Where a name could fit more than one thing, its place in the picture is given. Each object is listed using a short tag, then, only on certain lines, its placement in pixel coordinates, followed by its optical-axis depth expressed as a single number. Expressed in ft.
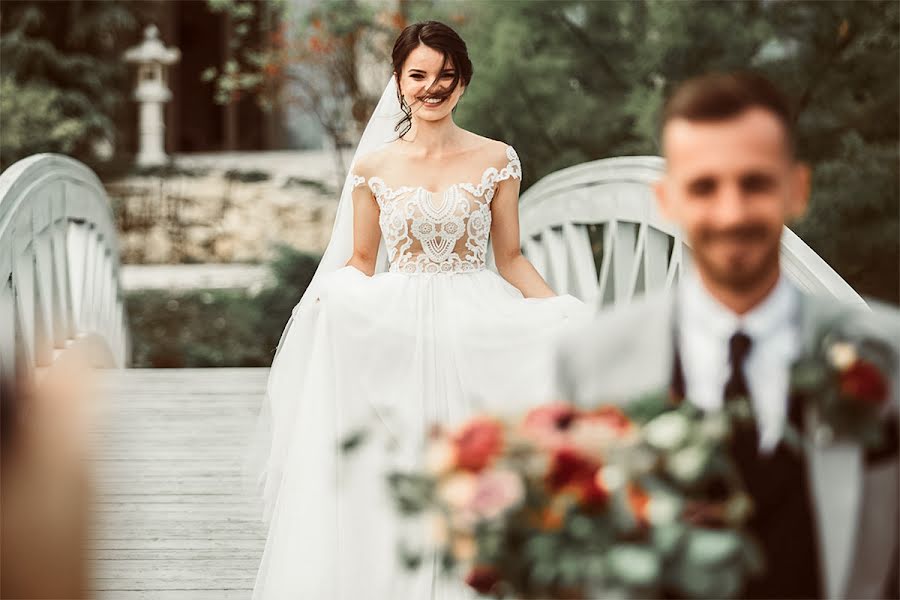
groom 16.03
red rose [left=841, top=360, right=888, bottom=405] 15.34
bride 23.34
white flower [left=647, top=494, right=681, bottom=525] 14.08
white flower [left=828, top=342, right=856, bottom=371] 15.47
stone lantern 66.51
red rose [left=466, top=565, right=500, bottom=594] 14.68
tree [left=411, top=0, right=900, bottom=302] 34.48
